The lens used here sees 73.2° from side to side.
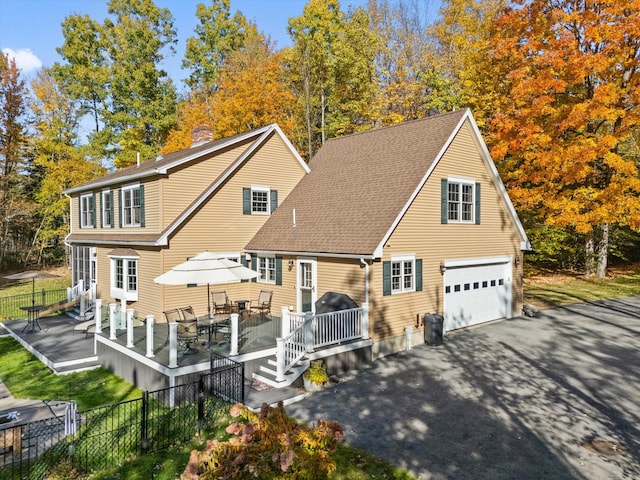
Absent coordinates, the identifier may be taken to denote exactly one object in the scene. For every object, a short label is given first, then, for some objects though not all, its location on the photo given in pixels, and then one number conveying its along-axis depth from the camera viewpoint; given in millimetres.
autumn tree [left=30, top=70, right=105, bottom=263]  34156
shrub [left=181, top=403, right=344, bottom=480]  4762
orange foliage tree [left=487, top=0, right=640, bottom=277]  19531
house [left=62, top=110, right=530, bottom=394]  13203
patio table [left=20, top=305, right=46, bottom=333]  16853
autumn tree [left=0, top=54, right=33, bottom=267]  34344
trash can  14102
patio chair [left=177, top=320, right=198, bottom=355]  11320
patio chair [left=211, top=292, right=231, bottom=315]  16234
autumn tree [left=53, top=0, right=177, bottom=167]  35062
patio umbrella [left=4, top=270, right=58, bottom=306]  17328
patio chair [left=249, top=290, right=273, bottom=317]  16688
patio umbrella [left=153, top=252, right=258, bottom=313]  11156
